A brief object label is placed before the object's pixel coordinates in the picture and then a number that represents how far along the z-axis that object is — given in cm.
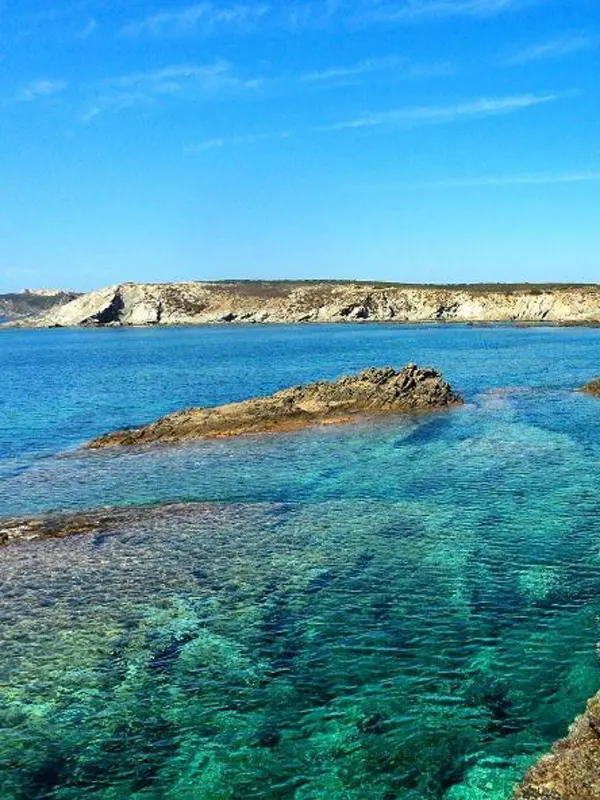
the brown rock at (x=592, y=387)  5121
